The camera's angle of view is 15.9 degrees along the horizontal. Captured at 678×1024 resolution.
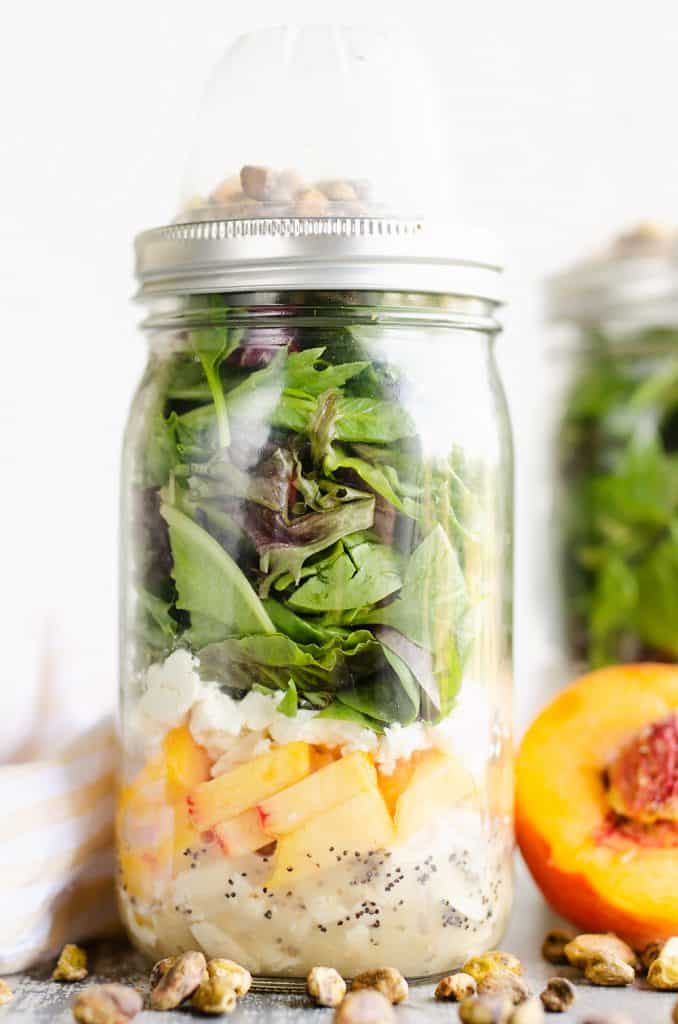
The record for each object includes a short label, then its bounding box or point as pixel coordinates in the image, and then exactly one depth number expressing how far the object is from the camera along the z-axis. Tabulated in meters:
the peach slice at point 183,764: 0.55
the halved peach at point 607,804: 0.57
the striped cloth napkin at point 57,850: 0.56
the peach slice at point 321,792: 0.53
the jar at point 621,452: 0.68
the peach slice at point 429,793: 0.54
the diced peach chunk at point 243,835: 0.54
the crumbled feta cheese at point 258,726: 0.54
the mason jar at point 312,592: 0.54
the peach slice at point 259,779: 0.54
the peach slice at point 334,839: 0.54
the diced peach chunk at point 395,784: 0.54
